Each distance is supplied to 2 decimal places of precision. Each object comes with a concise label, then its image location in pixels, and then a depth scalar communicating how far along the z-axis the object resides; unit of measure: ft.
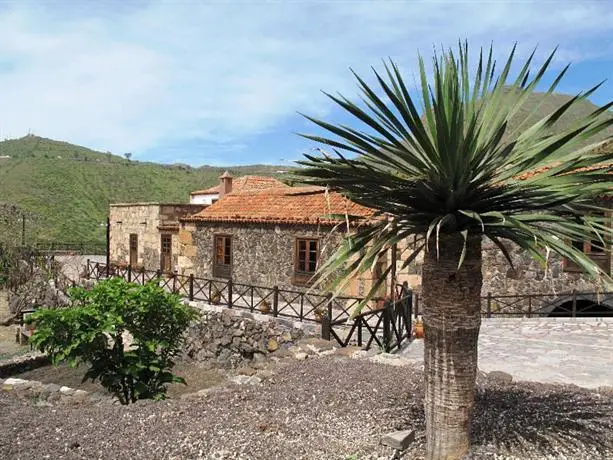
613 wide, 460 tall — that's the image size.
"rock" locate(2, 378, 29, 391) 28.09
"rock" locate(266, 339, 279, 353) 45.32
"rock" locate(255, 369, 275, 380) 25.02
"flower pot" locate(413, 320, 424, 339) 37.42
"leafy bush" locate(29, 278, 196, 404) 25.49
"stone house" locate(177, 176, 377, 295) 53.42
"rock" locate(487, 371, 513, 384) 23.61
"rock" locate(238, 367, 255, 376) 28.01
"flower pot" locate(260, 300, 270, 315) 48.82
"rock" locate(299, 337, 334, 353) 31.55
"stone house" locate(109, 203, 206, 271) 81.71
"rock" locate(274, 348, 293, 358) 42.39
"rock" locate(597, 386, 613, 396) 21.56
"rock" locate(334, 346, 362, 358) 29.84
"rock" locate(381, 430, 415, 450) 16.01
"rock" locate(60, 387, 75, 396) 28.79
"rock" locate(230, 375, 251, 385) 24.64
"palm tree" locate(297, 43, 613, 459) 13.47
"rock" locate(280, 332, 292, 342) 44.80
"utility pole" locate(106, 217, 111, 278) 86.12
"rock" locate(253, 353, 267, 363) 44.87
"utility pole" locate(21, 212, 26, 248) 86.36
